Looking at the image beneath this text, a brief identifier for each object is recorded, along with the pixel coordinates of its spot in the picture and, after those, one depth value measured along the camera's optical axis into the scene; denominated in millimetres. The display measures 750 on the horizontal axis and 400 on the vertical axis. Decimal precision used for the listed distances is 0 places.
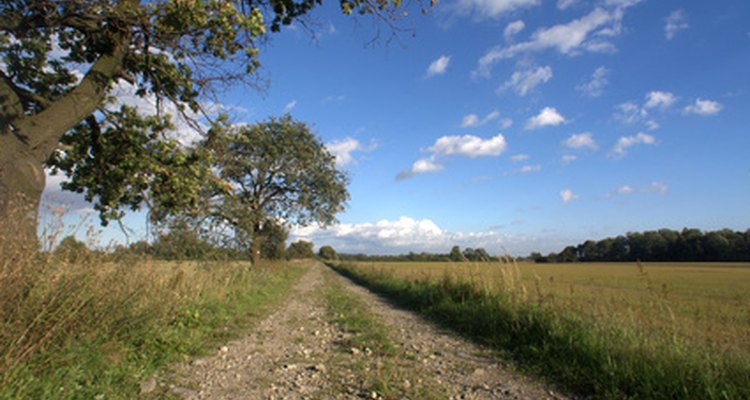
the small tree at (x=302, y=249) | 93544
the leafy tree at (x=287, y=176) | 26469
